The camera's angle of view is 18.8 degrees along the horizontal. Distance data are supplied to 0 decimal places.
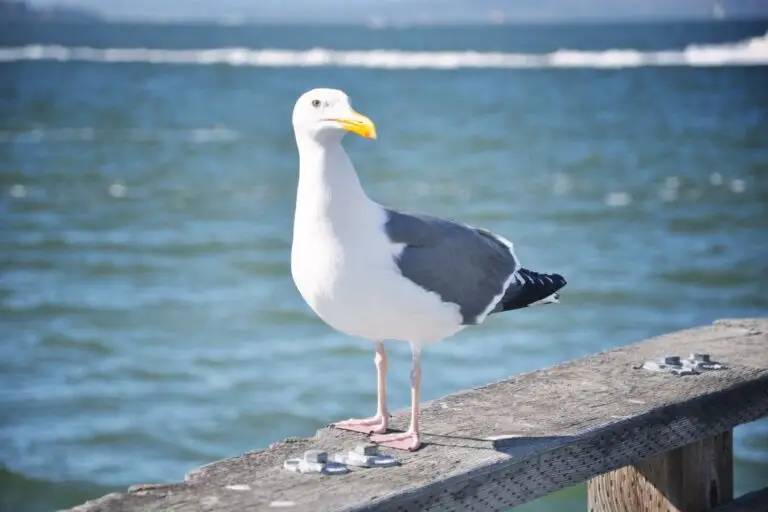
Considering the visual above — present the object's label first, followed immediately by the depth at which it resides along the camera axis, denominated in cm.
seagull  481
